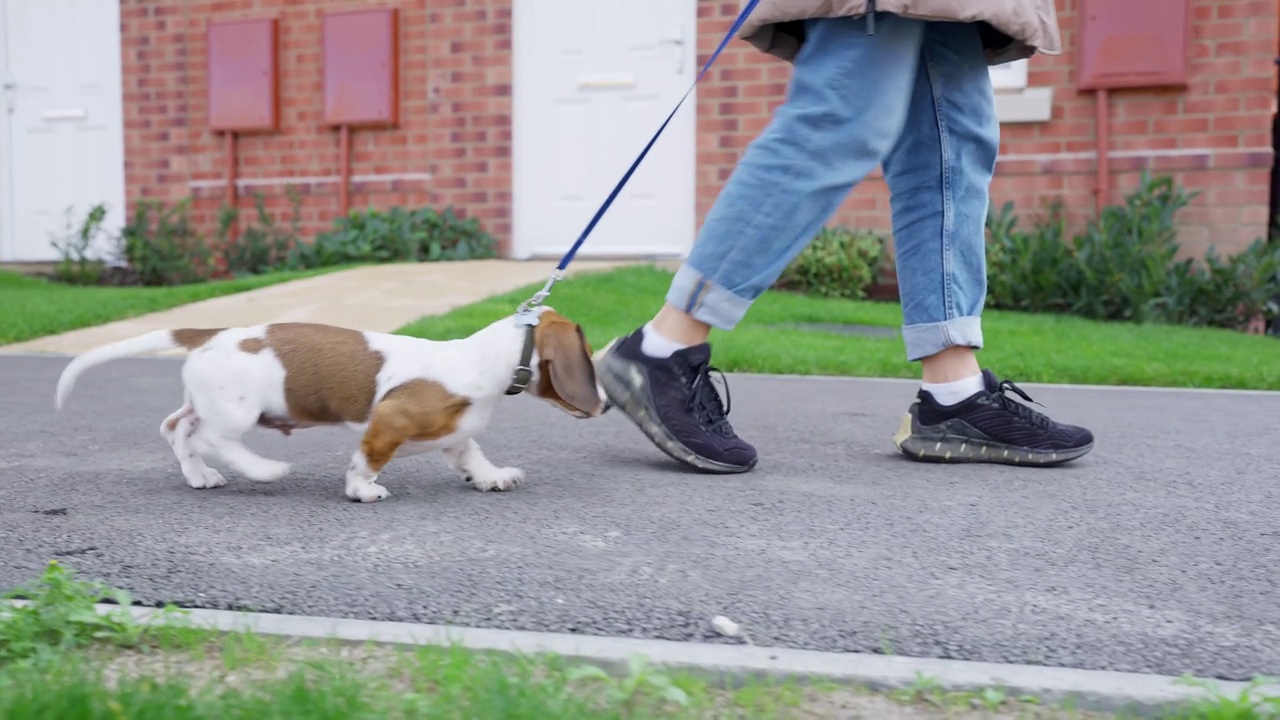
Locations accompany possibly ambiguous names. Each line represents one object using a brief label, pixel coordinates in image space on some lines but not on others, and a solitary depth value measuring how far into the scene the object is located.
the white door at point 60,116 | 10.53
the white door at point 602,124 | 8.90
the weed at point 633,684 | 1.25
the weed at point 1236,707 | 1.19
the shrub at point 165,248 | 9.86
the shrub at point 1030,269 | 7.46
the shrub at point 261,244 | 9.81
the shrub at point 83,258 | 9.88
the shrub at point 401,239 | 9.04
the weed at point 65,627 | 1.39
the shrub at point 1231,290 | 7.07
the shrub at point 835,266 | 7.98
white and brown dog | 2.26
